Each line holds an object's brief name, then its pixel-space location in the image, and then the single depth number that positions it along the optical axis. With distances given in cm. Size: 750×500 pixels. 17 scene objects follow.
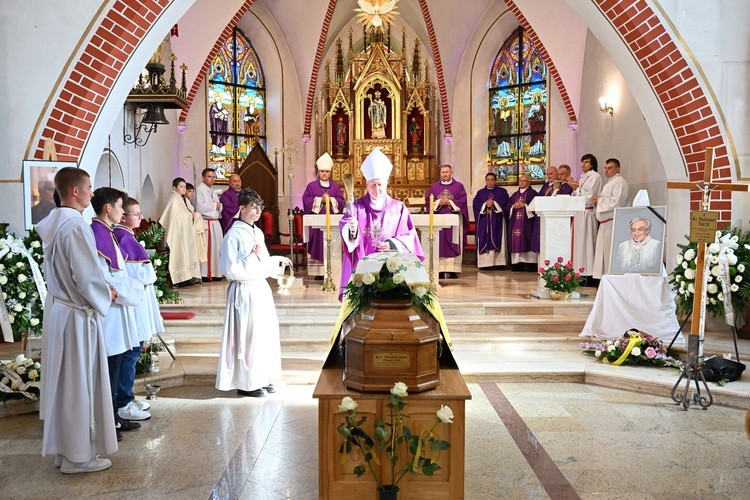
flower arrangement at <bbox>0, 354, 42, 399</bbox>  546
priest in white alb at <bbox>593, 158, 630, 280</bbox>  965
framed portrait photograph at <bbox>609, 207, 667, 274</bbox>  730
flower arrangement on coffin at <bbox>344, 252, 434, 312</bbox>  345
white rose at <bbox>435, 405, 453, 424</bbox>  322
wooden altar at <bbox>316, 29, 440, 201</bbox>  1625
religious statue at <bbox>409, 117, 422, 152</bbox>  1658
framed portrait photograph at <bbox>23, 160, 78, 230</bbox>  695
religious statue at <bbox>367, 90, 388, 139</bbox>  1630
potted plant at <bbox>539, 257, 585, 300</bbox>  852
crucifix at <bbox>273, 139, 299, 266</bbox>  1177
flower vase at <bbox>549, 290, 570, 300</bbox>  848
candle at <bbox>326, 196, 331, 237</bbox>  941
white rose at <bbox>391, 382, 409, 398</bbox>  321
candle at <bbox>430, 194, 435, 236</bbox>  936
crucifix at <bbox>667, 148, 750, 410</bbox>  532
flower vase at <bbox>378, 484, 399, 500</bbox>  334
